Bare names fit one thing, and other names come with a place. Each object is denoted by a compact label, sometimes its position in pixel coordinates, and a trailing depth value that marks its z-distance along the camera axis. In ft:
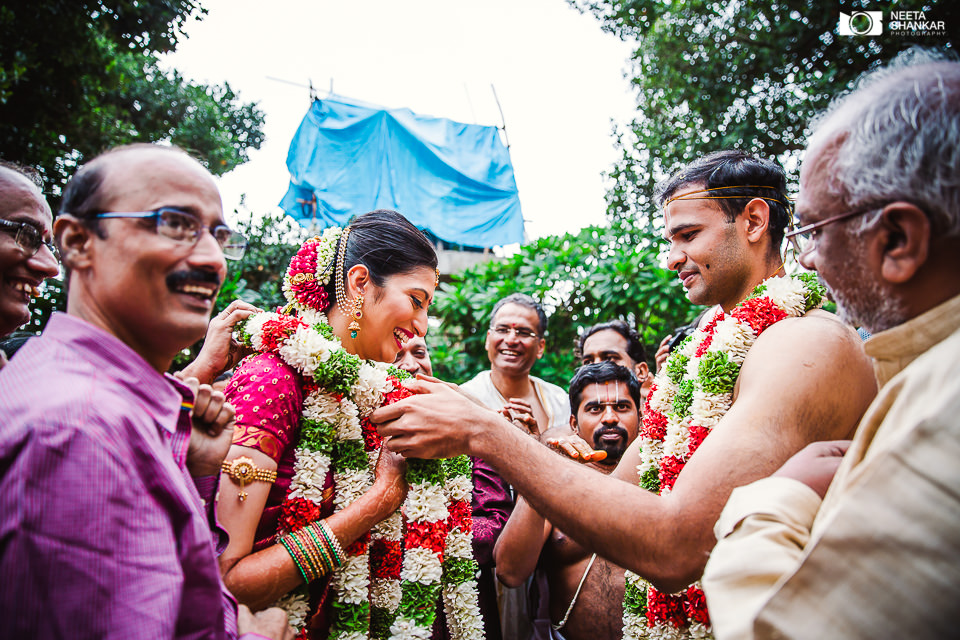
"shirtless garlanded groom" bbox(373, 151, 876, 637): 6.78
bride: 7.34
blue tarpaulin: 40.04
